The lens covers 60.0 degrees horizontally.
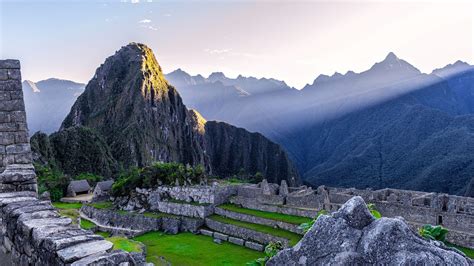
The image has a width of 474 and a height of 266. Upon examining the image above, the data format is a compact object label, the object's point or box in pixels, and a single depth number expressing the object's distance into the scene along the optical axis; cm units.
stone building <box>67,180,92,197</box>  4599
